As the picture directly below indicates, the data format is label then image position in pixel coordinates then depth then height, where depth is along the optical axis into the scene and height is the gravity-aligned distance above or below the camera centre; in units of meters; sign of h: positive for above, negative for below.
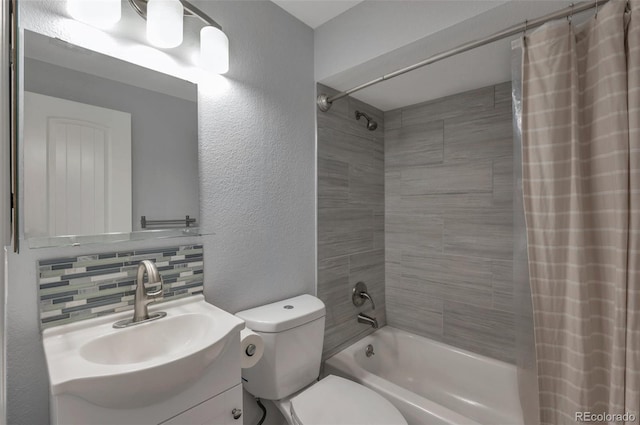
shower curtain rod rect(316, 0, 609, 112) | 0.97 +0.67
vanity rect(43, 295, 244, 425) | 0.69 -0.44
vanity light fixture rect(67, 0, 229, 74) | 0.94 +0.68
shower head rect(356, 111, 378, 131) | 1.97 +0.62
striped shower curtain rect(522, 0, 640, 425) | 0.90 +0.00
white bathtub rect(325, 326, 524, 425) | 1.44 -1.02
